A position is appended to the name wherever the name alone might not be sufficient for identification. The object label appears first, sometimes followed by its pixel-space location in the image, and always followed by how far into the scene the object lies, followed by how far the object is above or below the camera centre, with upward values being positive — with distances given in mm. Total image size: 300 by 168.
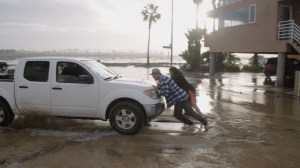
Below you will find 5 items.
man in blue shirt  8266 -823
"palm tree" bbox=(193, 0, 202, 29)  48991 +7739
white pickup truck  7996 -804
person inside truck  8336 -270
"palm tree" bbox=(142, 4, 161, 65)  69375 +8399
